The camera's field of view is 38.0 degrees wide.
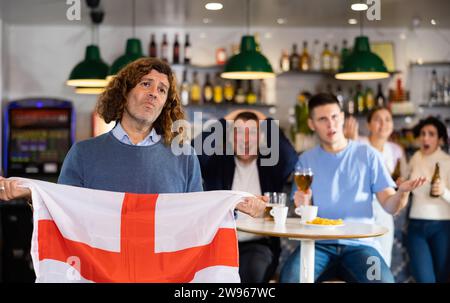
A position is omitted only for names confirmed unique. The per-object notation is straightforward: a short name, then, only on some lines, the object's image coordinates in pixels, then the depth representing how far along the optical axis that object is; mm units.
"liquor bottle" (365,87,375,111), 7156
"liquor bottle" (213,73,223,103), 7145
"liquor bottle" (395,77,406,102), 7246
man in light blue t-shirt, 3395
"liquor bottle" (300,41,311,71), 7246
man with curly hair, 2426
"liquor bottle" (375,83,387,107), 7180
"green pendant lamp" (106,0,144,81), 5176
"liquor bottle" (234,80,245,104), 7117
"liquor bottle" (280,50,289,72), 7270
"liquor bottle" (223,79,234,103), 7145
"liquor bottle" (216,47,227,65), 7270
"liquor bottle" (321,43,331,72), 7200
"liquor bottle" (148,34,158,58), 7180
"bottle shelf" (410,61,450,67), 7352
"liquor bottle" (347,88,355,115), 7113
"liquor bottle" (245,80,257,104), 7121
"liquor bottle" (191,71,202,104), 7195
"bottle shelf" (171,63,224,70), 7227
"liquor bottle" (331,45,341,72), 7219
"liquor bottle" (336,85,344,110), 7237
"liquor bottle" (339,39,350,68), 7047
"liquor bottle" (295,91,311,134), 6744
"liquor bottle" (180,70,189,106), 7091
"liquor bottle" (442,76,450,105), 7289
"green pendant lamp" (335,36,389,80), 4750
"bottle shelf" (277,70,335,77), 7273
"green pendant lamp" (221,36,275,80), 4727
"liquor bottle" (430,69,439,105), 7356
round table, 2793
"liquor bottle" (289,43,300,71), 7261
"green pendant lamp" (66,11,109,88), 5352
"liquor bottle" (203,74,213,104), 7168
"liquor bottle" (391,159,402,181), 4889
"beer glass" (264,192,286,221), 3180
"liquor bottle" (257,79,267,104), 7258
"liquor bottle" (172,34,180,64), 7211
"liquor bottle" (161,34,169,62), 7207
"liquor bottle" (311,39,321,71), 7270
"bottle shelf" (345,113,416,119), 7164
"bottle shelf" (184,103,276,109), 7151
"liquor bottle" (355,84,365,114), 7145
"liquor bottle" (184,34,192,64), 7207
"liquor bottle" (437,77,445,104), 7331
